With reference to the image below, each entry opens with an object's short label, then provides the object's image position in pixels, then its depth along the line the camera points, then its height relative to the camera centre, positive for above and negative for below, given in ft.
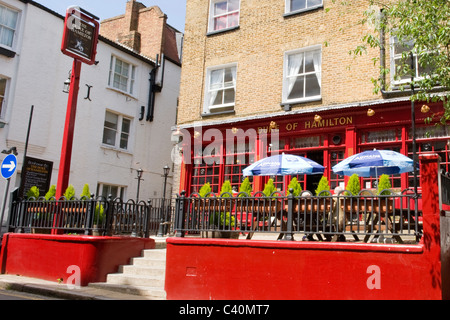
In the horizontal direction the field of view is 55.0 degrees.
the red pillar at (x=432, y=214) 19.90 +1.52
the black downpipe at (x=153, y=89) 75.05 +24.73
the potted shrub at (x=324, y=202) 23.69 +2.18
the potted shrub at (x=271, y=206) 25.31 +1.92
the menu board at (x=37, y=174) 51.29 +6.32
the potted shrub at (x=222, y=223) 26.47 +0.78
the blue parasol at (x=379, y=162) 30.91 +5.89
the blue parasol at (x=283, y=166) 33.19 +5.61
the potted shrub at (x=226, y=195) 26.65 +2.61
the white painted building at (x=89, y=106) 56.85 +18.33
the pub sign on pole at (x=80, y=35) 35.91 +16.39
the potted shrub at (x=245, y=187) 29.68 +3.45
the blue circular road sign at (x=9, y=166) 35.58 +4.82
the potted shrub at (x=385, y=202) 22.40 +2.19
